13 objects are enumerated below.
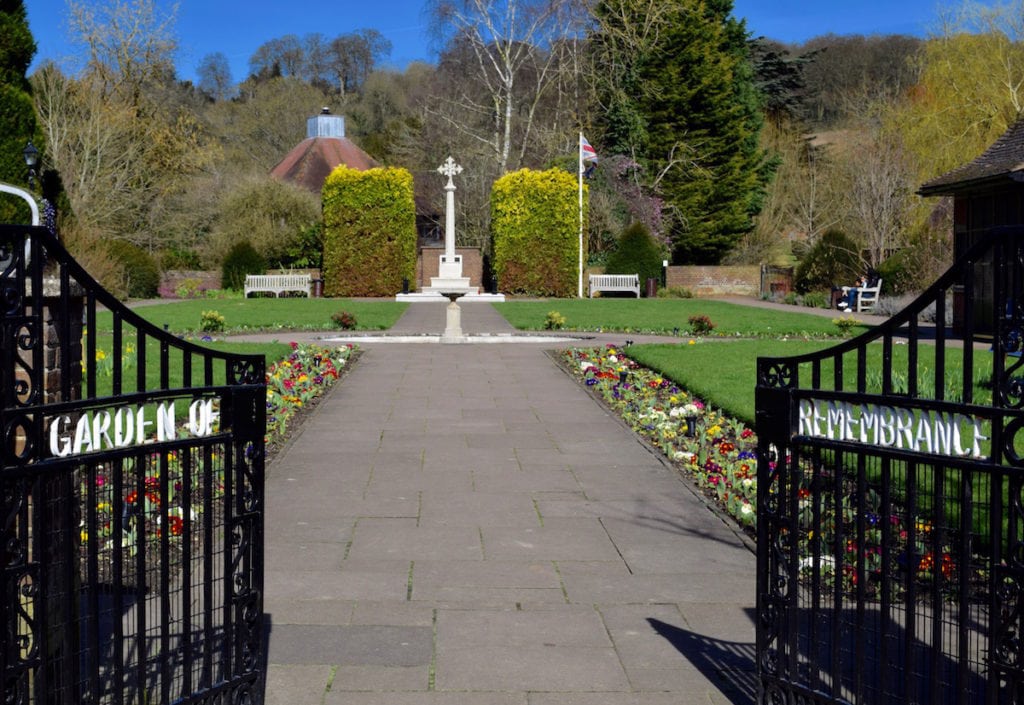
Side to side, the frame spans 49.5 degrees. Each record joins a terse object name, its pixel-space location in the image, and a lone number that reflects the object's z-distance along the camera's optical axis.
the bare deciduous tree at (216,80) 75.07
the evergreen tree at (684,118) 43.09
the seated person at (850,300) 29.40
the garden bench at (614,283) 37.28
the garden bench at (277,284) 35.59
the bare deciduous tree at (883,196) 33.75
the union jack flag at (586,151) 36.53
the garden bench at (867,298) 29.14
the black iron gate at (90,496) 2.85
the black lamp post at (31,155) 15.62
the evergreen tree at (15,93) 22.31
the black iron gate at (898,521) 2.91
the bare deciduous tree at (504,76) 39.75
